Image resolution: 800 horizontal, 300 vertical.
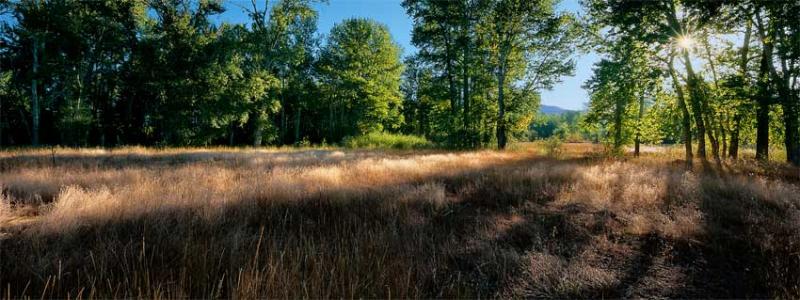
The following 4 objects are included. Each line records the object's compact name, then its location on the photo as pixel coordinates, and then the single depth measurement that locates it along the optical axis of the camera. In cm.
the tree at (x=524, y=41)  1839
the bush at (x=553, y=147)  1773
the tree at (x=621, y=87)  1345
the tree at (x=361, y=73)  3067
